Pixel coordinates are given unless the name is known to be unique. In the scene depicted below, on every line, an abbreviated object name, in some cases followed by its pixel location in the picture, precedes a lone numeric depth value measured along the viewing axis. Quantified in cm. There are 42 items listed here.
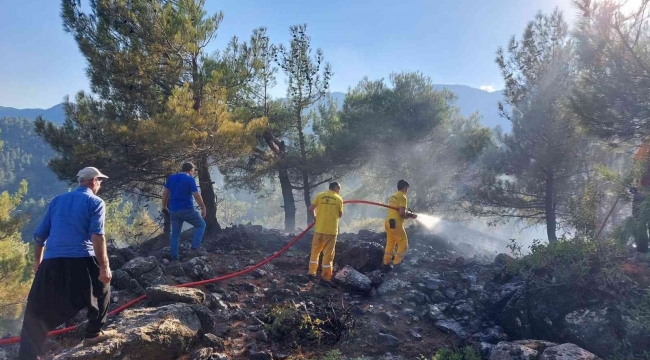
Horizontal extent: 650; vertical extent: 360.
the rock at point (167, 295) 557
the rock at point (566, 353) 417
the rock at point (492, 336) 571
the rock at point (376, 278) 758
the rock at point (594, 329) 498
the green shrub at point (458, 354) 473
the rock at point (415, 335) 580
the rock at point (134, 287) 626
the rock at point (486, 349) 492
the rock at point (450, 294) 733
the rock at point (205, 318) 523
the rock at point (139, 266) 655
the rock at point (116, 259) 730
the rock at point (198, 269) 707
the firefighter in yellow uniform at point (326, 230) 755
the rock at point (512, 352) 435
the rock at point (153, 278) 643
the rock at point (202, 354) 452
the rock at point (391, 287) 727
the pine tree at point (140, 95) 995
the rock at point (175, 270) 696
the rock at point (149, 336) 405
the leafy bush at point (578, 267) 557
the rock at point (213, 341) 490
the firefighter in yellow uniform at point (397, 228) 830
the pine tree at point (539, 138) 1288
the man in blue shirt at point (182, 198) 770
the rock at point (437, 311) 641
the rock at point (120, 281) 632
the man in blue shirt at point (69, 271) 400
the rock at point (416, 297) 701
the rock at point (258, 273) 775
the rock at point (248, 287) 700
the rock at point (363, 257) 842
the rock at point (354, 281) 712
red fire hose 471
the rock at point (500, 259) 852
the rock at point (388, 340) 538
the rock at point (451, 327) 596
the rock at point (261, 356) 475
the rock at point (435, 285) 752
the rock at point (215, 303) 600
